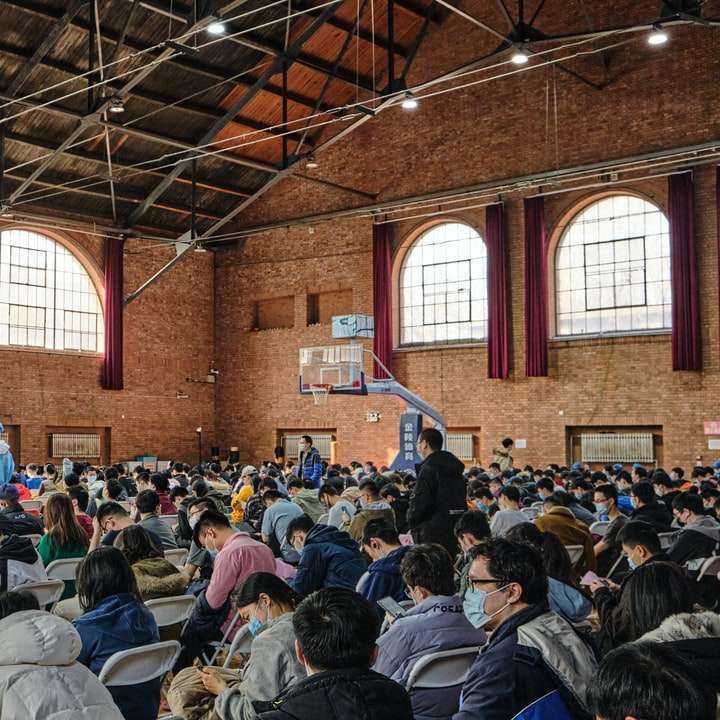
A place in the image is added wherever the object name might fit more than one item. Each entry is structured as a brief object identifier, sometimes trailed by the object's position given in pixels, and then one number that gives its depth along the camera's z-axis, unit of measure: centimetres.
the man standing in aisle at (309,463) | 1678
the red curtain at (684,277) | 1784
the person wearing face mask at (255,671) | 321
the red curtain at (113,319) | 2252
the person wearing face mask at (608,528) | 750
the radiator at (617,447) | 1842
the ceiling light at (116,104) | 1547
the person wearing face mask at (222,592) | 514
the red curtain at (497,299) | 2008
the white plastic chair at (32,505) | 1063
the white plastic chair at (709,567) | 651
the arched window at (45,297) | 2103
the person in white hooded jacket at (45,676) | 251
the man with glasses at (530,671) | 271
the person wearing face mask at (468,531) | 588
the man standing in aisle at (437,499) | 707
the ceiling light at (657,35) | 1355
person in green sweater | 671
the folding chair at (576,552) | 674
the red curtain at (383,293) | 2188
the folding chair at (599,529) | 861
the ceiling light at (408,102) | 1623
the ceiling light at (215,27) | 1285
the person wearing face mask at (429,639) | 365
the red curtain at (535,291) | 1961
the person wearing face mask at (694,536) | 683
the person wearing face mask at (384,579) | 529
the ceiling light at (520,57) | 1436
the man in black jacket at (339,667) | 232
